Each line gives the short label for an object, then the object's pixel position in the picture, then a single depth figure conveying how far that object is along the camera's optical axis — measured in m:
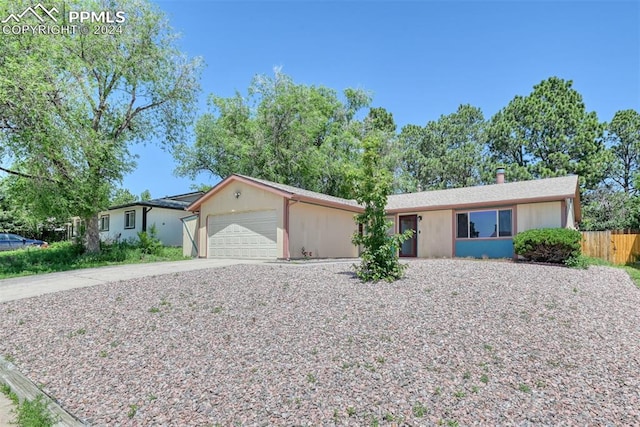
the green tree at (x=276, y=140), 23.83
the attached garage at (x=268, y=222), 13.83
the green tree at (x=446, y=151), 28.12
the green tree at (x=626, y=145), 25.53
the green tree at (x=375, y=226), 7.51
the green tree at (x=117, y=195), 15.40
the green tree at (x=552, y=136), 23.53
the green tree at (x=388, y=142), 26.17
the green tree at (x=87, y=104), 11.78
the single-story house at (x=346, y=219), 13.76
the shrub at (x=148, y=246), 16.75
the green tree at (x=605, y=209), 23.30
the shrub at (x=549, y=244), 11.14
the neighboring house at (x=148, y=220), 20.94
